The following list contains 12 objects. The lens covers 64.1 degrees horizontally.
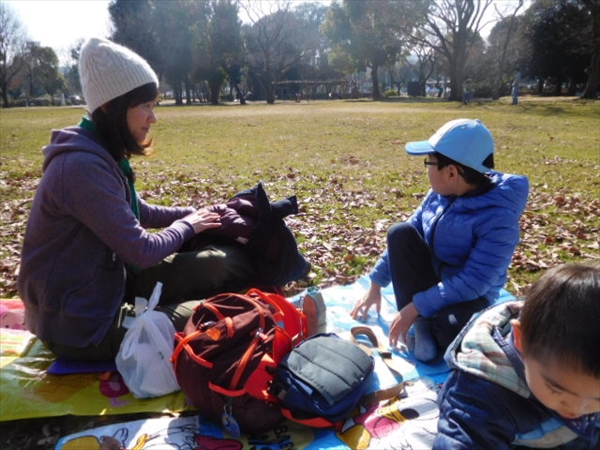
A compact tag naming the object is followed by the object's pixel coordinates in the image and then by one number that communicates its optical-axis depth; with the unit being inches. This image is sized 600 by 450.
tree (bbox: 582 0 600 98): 1186.0
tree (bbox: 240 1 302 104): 1911.9
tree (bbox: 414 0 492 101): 1374.3
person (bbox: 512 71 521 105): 1247.2
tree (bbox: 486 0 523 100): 1712.6
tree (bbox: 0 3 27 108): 2260.1
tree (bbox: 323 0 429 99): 1481.3
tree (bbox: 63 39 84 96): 2714.1
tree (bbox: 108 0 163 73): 1815.9
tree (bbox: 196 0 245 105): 1851.6
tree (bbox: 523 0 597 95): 1498.5
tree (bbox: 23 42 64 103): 2534.4
